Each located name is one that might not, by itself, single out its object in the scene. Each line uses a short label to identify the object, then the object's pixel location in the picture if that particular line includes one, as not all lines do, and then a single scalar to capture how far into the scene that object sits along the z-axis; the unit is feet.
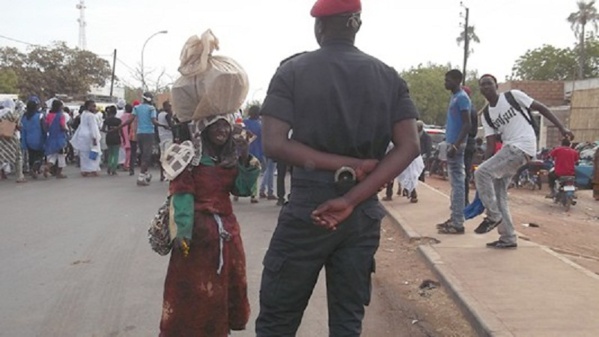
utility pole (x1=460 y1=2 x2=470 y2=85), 145.79
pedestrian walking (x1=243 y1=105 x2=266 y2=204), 36.76
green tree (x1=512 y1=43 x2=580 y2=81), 197.26
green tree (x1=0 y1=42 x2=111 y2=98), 168.35
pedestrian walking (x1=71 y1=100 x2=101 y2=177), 48.57
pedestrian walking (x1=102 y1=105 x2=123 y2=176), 48.94
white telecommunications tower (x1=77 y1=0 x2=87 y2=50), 269.71
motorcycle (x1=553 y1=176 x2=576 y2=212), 49.55
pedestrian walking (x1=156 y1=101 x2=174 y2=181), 41.73
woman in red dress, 11.29
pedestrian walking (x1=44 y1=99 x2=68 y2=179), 45.57
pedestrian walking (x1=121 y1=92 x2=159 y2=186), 43.14
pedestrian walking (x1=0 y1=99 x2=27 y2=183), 43.24
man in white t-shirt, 20.66
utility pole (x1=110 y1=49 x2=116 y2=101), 176.44
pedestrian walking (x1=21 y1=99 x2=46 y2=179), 45.52
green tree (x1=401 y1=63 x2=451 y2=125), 232.12
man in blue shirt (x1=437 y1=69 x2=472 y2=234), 23.38
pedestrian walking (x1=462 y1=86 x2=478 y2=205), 26.06
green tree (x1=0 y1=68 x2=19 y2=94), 151.53
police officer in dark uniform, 8.53
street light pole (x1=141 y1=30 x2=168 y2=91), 154.61
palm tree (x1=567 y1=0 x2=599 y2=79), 192.15
